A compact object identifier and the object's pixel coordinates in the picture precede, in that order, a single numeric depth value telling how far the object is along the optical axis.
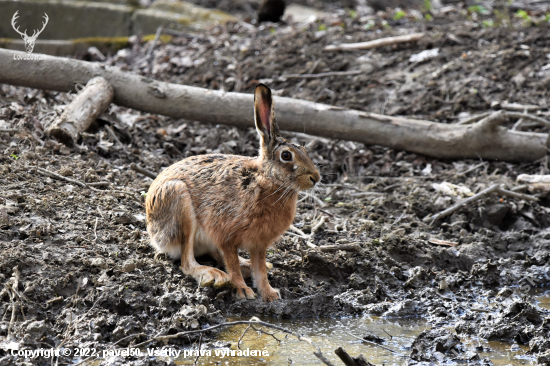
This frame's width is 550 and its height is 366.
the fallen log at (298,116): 15.29
